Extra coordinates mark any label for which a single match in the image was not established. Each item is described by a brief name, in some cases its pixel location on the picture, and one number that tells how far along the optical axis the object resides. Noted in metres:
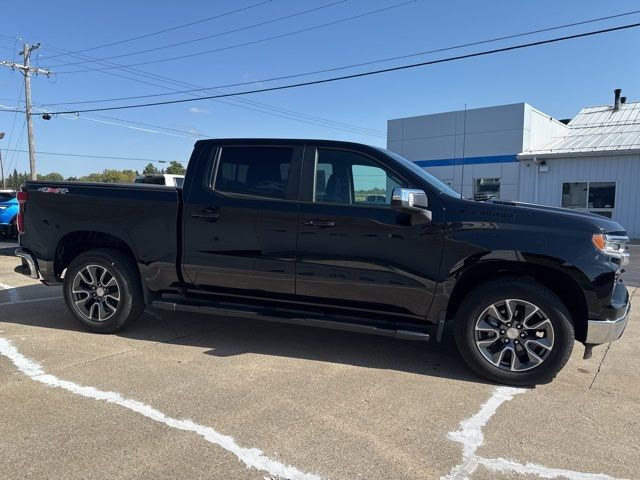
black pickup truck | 4.01
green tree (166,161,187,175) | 89.22
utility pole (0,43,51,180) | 29.36
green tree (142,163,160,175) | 91.46
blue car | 15.60
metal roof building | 19.00
